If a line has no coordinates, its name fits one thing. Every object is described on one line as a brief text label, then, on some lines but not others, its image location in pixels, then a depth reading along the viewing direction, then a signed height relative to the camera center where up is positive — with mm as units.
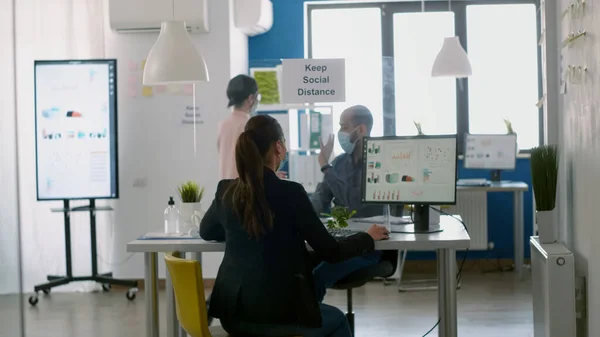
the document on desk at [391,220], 3867 -274
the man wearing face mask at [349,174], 4227 -54
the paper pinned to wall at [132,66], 6469 +798
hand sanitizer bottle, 3750 -242
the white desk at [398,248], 3279 -383
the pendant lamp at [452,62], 6578 +797
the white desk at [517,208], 6652 -403
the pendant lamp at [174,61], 4105 +529
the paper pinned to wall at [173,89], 6465 +611
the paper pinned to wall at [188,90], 6449 +600
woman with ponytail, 2906 -312
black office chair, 3955 -537
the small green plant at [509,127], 7176 +293
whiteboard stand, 6191 -664
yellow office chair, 2791 -435
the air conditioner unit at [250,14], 6750 +1255
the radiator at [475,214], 7062 -453
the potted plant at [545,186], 3618 -117
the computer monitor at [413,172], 3510 -41
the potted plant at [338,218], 3553 -239
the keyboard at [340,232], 3303 -283
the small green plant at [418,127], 6906 +297
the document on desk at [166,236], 3551 -302
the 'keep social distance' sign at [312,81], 5109 +519
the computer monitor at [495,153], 7012 +70
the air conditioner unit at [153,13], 6250 +1175
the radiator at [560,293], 3422 -554
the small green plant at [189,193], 3836 -123
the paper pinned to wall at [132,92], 6484 +595
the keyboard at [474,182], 6807 -174
